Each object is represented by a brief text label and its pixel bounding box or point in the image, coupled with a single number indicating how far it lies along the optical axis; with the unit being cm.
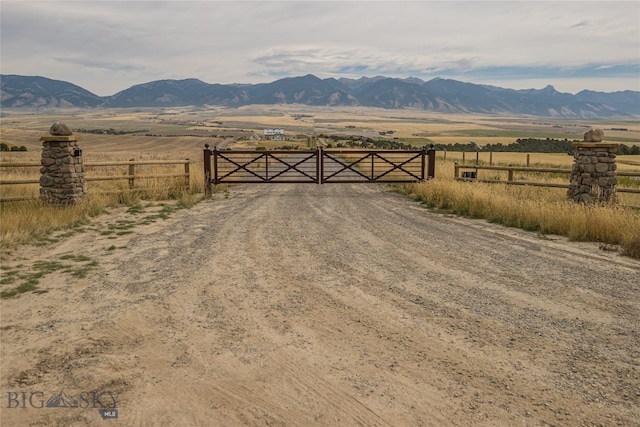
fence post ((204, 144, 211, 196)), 1835
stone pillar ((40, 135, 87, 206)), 1315
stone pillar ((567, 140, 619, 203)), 1295
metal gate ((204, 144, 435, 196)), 1920
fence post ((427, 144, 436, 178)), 2041
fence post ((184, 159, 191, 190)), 1833
